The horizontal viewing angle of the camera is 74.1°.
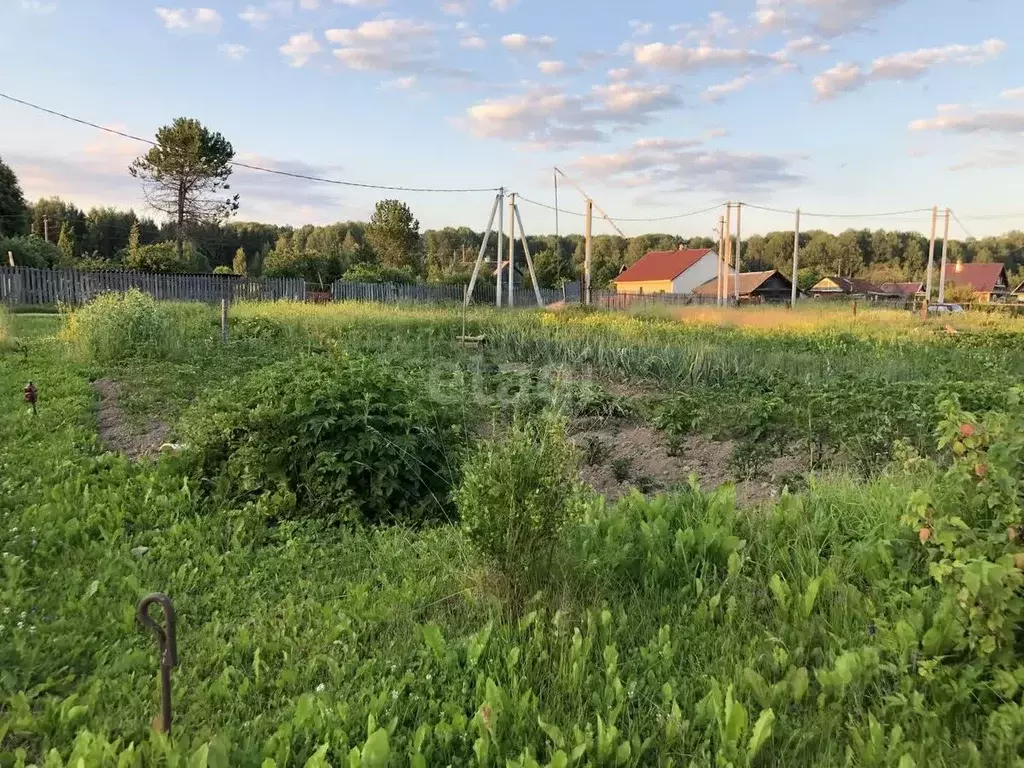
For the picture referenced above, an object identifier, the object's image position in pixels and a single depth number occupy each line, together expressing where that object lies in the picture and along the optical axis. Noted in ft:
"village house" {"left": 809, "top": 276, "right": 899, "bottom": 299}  191.83
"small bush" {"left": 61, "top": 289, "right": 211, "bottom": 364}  29.19
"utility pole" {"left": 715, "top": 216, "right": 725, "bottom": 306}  103.81
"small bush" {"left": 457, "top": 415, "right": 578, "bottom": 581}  8.13
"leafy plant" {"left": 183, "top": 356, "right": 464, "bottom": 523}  12.14
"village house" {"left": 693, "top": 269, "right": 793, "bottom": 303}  175.52
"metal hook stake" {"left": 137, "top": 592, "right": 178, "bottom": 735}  5.68
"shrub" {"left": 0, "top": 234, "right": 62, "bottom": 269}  81.46
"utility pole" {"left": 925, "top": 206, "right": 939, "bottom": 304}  109.39
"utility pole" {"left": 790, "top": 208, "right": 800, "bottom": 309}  107.63
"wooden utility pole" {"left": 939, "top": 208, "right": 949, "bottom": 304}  111.99
